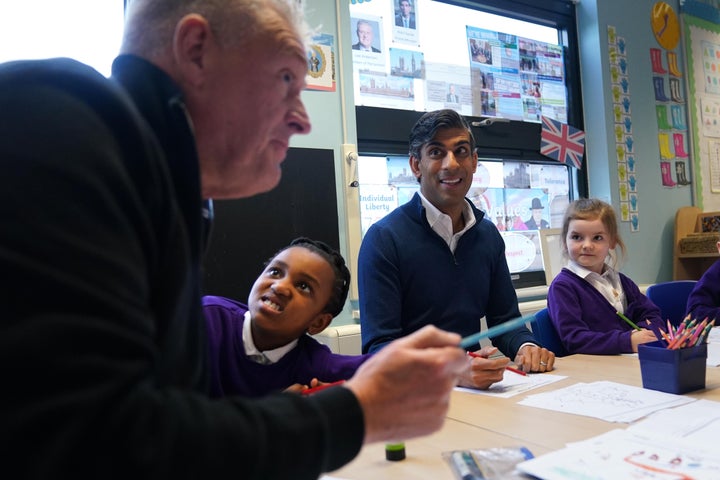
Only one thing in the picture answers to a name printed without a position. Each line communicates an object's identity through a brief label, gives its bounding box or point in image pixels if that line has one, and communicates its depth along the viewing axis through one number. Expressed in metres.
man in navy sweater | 1.79
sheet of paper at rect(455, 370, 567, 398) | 1.30
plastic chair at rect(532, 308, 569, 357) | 1.95
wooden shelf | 3.67
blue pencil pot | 1.20
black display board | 2.18
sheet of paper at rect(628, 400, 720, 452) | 0.89
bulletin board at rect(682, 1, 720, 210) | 3.90
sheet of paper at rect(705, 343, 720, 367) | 1.47
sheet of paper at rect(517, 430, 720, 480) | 0.75
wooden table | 0.85
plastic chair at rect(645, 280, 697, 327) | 2.58
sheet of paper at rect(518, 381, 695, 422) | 1.07
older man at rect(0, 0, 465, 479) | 0.38
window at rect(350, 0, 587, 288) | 2.80
